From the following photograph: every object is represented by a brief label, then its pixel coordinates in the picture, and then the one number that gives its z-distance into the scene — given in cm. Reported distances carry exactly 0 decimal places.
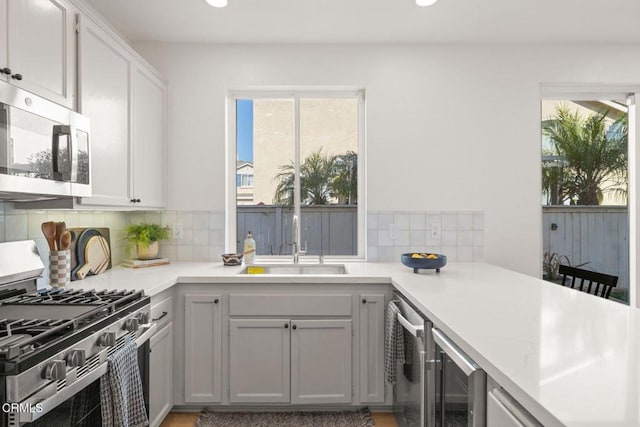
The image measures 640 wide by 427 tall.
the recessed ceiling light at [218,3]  233
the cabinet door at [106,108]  192
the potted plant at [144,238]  268
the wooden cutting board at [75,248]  218
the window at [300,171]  308
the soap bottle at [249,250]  286
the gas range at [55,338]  105
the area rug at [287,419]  229
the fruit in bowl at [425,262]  234
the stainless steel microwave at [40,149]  135
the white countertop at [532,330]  80
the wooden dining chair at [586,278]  236
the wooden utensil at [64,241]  194
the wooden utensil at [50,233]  192
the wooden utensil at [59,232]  194
